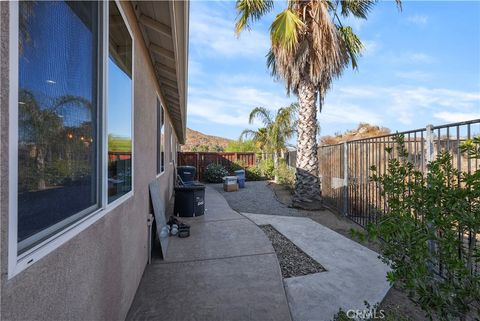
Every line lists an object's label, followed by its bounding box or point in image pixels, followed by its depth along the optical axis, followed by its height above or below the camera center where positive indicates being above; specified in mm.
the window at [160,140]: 6357 +505
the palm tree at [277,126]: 16828 +2190
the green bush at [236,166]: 19539 -456
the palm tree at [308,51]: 8117 +3343
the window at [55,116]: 1081 +216
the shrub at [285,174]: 13161 -768
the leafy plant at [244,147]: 22516 +1180
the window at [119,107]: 2338 +510
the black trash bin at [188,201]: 7230 -1111
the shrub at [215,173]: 17781 -879
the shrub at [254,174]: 19031 -1003
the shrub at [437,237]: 1661 -518
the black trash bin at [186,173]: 13508 -667
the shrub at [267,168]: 18531 -577
